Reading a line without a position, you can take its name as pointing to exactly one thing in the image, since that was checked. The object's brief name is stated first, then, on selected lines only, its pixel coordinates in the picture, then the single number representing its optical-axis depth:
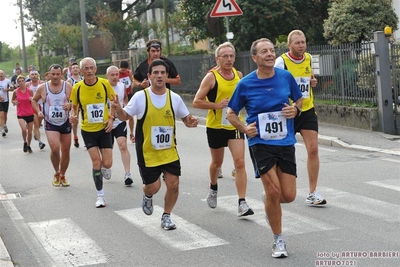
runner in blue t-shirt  7.40
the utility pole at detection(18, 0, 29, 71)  59.41
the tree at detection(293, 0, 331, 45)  26.59
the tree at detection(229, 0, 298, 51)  24.59
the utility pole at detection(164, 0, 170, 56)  34.42
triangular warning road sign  18.03
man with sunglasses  11.97
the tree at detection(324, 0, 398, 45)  21.16
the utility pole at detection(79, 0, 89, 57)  29.52
